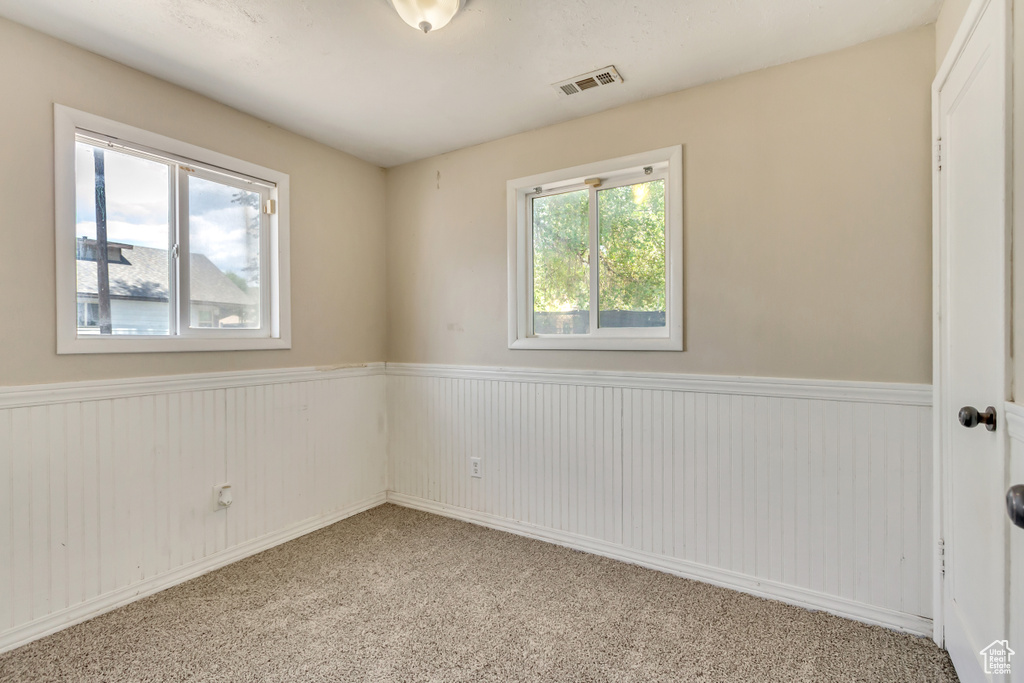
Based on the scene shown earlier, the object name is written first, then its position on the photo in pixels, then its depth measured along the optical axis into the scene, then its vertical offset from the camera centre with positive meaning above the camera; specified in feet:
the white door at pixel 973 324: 3.95 +0.11
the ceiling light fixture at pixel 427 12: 5.39 +3.79
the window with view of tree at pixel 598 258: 8.09 +1.48
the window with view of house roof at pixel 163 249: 6.68 +1.49
